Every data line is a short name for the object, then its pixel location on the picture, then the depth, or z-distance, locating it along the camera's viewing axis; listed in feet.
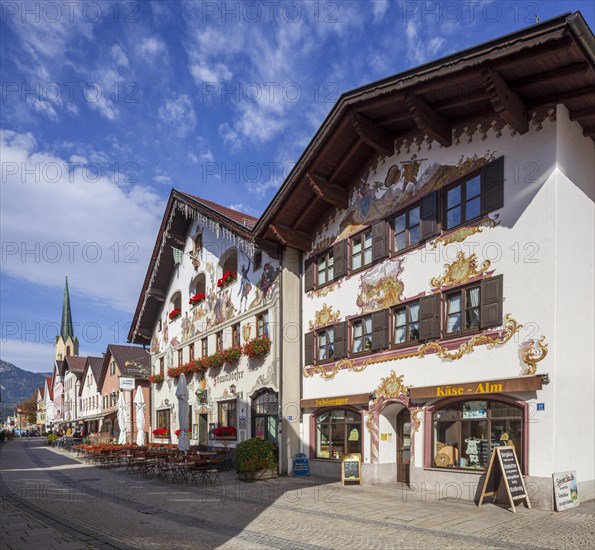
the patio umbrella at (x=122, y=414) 108.76
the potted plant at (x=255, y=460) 58.29
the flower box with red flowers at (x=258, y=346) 67.56
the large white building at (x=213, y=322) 69.36
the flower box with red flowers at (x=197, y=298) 88.53
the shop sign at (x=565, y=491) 37.80
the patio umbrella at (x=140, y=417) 100.17
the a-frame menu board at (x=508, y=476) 37.88
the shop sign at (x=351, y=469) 53.57
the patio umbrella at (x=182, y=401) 75.13
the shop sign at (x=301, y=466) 62.08
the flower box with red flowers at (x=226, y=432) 74.23
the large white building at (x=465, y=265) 39.88
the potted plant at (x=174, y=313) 99.02
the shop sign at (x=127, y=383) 110.22
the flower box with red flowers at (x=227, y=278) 78.70
